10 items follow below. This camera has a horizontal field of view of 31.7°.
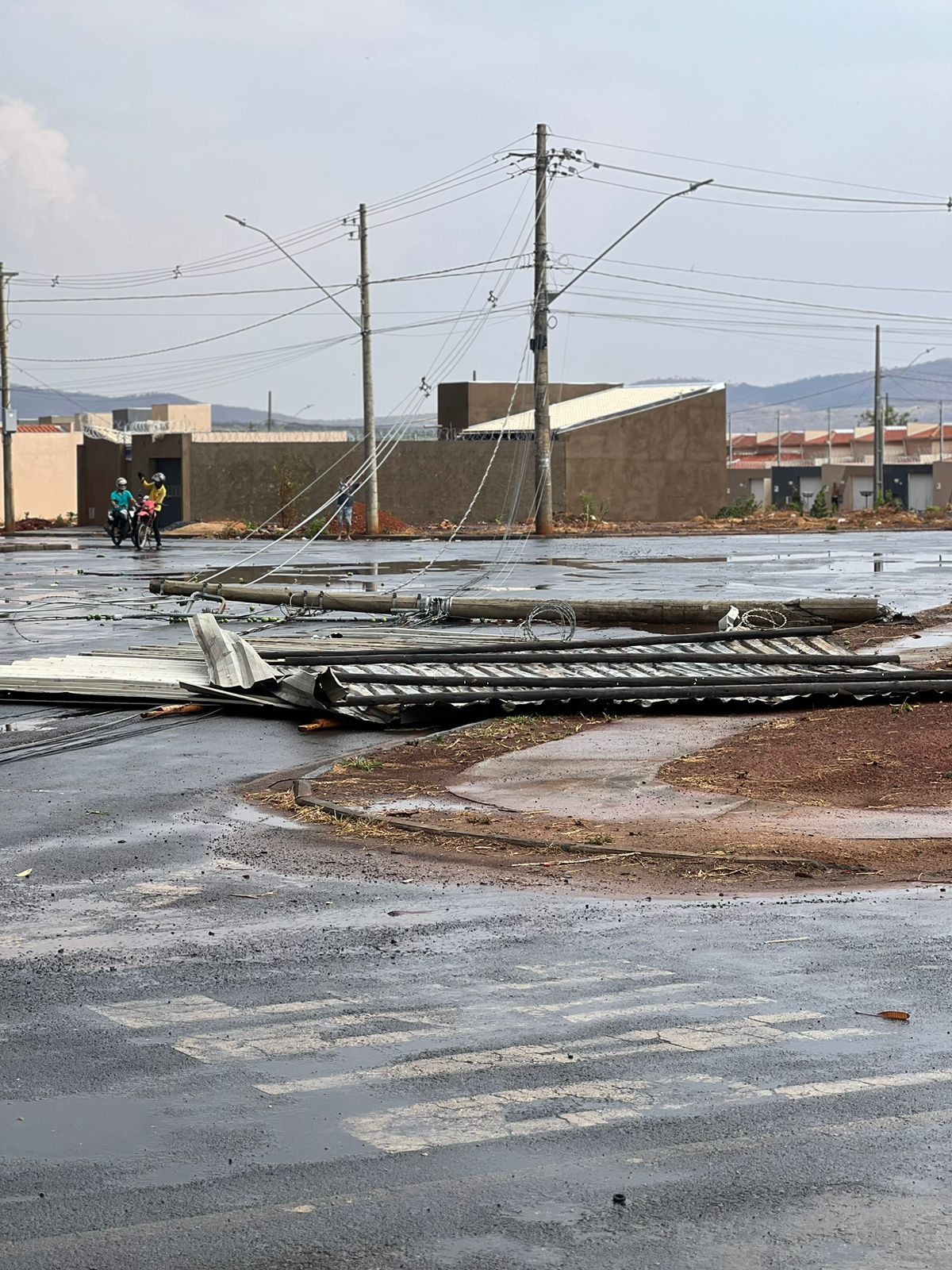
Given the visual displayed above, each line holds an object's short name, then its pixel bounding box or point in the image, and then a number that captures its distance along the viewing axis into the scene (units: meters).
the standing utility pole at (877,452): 77.81
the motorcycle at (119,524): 47.72
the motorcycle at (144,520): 45.09
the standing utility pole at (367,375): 53.81
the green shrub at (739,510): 70.12
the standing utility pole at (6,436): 65.75
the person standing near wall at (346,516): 53.72
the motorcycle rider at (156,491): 45.09
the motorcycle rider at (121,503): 47.06
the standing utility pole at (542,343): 52.22
